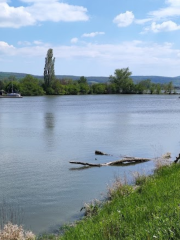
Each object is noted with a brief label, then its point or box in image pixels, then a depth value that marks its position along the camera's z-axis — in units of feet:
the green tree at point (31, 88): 444.96
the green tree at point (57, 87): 455.63
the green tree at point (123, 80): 490.49
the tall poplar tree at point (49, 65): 426.10
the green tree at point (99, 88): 505.86
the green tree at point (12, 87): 466.29
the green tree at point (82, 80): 561.02
